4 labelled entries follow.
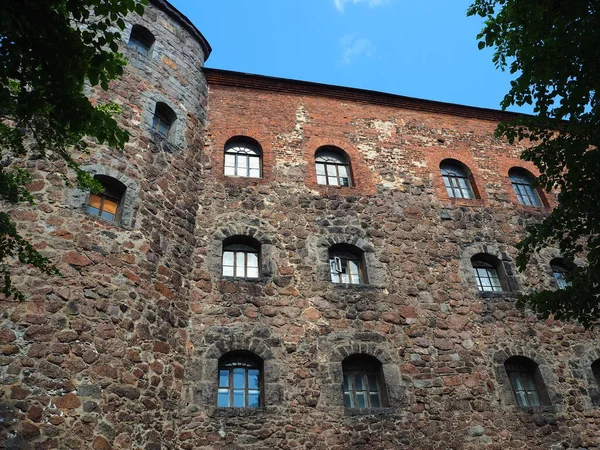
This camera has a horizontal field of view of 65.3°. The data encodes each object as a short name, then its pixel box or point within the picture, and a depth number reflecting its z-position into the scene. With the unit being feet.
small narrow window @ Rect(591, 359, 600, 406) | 33.17
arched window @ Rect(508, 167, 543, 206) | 45.66
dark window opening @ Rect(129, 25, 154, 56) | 38.93
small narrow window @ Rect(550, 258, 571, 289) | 40.32
